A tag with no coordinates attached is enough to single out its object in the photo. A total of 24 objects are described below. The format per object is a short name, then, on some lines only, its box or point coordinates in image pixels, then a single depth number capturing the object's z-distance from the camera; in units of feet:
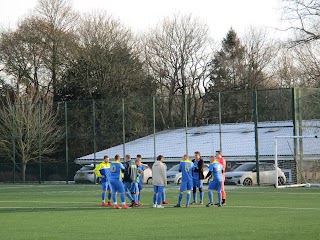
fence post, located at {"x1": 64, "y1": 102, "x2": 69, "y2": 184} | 164.25
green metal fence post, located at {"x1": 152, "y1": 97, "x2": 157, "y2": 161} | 154.74
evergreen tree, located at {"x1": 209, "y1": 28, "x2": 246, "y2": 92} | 233.76
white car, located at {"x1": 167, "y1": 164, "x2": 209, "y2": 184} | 144.76
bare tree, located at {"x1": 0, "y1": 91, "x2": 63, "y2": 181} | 173.88
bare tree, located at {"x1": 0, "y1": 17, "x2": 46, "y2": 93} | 212.84
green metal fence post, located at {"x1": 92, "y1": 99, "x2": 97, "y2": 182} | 160.66
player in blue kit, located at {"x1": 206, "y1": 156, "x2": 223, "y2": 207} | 84.43
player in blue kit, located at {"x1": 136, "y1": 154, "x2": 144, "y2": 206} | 90.53
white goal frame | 122.33
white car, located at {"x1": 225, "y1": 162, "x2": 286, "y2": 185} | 135.33
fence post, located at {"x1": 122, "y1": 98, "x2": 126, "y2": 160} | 157.89
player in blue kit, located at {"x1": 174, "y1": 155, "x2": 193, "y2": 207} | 85.27
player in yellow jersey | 90.27
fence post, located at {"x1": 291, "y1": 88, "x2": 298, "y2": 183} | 133.02
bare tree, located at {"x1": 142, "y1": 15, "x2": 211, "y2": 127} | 222.28
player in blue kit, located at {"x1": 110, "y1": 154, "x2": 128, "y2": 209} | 85.10
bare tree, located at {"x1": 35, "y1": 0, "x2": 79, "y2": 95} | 213.25
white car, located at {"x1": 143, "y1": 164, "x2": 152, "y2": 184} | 151.33
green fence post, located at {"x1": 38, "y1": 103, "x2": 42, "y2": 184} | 165.78
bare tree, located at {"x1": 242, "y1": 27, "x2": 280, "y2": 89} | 231.30
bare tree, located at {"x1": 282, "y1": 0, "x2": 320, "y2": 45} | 150.82
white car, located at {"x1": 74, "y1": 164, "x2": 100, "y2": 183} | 157.07
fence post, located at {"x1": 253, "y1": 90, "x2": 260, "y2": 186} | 136.26
